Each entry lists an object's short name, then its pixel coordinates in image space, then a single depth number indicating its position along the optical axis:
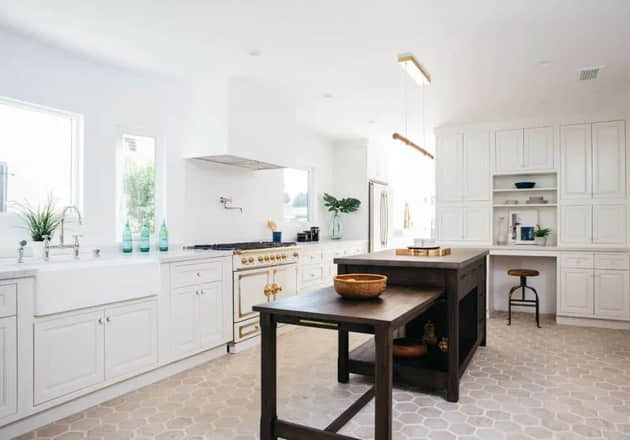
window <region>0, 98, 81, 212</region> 3.26
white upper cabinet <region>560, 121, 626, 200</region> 5.33
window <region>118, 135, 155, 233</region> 4.05
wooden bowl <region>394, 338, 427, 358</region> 3.31
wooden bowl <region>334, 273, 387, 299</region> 2.43
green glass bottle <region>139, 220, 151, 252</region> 3.93
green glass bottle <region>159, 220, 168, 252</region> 4.12
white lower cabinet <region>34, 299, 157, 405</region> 2.64
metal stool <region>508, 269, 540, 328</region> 5.24
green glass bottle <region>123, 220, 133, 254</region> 3.85
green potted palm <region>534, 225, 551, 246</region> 5.79
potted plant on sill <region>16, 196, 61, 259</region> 3.24
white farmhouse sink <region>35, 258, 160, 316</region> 2.65
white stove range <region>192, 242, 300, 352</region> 4.20
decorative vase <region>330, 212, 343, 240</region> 7.14
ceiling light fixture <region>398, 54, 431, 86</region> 3.09
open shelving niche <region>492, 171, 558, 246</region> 5.93
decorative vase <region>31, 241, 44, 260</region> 3.22
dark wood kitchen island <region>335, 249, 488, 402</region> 3.01
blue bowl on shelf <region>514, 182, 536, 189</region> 5.93
